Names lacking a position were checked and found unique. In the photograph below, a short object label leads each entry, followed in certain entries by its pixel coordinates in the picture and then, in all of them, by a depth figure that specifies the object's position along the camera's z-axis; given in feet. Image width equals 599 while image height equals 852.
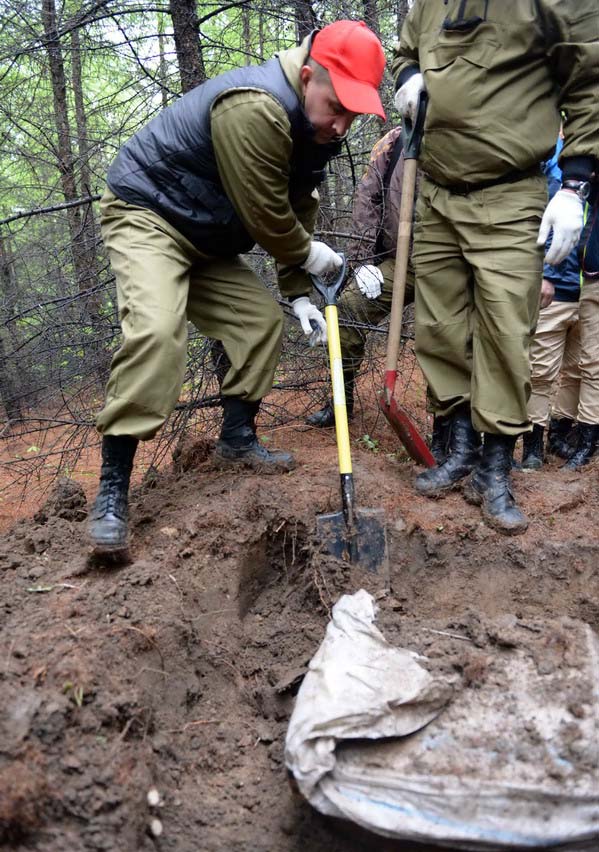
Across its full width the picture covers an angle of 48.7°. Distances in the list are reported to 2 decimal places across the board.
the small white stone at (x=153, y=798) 6.02
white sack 5.63
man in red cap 8.46
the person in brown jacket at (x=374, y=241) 13.21
